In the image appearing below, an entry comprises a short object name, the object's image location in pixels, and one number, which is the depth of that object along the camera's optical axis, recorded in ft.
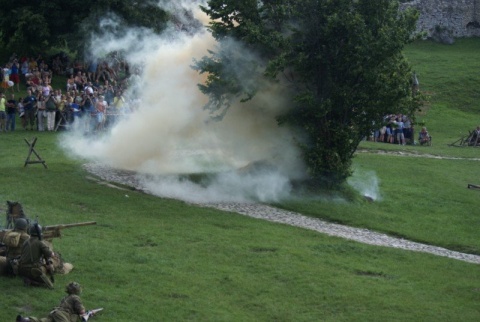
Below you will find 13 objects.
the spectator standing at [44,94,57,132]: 176.04
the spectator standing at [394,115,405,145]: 212.64
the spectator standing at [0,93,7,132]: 171.32
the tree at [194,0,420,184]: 137.28
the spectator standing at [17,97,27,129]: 174.67
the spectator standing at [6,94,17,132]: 172.66
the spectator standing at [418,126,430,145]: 214.07
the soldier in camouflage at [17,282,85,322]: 73.36
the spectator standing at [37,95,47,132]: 175.22
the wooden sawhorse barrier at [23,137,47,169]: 135.74
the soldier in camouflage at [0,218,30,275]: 83.25
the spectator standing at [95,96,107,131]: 170.50
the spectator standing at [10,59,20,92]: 199.60
